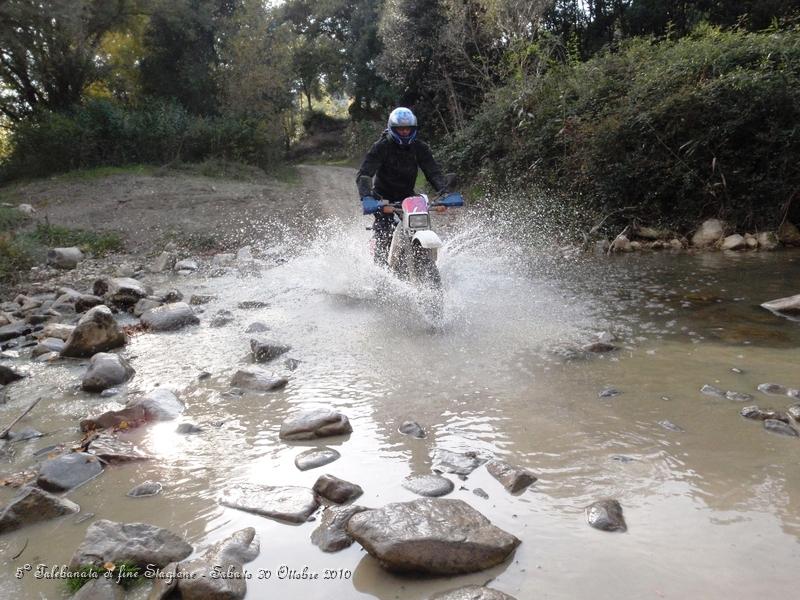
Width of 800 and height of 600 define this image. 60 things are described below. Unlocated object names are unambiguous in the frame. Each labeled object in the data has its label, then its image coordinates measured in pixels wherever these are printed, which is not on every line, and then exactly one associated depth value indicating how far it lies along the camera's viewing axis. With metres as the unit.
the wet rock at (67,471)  3.25
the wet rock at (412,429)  3.75
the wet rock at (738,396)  3.96
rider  7.30
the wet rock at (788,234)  9.59
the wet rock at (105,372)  4.90
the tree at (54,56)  22.58
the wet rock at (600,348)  5.19
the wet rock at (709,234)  10.04
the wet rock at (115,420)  4.04
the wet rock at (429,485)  3.04
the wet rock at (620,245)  10.40
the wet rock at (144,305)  7.69
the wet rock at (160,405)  4.18
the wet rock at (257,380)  4.73
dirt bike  6.39
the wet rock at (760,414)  3.58
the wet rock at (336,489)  3.00
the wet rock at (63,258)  11.30
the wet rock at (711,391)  4.08
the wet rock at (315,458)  3.40
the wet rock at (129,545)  2.49
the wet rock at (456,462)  3.27
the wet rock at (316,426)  3.80
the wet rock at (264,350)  5.54
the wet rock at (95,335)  5.91
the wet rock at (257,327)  6.57
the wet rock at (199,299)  8.16
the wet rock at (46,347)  6.06
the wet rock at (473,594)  2.17
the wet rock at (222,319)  6.95
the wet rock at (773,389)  4.05
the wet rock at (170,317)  6.80
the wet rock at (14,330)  6.85
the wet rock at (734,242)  9.67
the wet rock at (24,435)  4.00
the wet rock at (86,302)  8.01
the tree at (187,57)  28.17
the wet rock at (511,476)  3.01
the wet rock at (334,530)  2.62
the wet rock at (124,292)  8.14
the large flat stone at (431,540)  2.41
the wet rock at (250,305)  7.76
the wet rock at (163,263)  11.33
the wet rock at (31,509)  2.85
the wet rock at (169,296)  8.16
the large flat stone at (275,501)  2.87
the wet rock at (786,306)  5.98
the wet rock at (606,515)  2.63
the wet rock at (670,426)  3.56
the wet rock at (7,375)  5.27
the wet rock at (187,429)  3.94
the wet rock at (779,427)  3.42
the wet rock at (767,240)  9.52
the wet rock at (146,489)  3.15
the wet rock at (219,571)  2.30
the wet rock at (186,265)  11.17
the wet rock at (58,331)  6.62
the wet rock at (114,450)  3.55
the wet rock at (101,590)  2.32
